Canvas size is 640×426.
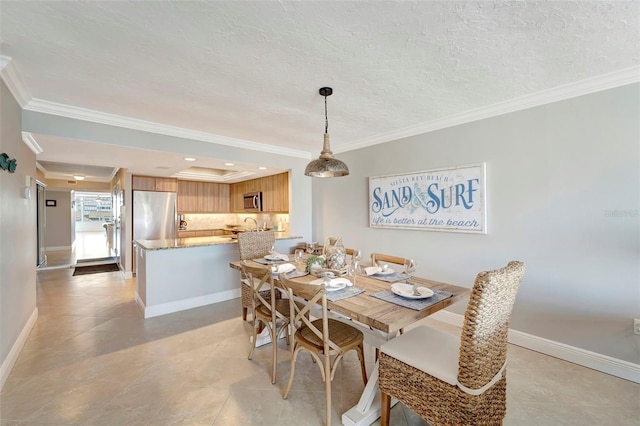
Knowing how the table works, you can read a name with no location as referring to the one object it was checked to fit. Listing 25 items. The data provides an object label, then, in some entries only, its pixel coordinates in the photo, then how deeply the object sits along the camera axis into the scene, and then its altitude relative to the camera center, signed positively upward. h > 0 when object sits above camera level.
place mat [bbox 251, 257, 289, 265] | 2.93 -0.53
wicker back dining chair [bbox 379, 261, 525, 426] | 1.31 -0.85
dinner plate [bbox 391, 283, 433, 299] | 1.82 -0.56
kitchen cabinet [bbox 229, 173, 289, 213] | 5.14 +0.48
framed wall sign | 2.99 +0.14
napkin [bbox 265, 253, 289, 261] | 3.06 -0.50
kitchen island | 3.50 -0.84
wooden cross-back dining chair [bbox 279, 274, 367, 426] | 1.68 -0.88
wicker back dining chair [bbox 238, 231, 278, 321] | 3.17 -0.43
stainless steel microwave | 5.86 +0.27
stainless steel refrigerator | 5.60 +0.00
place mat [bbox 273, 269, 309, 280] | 2.37 -0.55
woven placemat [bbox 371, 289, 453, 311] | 1.72 -0.59
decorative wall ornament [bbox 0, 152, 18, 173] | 2.05 +0.43
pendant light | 2.38 +0.42
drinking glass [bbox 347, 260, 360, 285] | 2.23 -0.49
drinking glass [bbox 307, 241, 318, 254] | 4.36 -0.58
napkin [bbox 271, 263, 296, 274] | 2.45 -0.51
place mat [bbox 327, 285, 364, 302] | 1.85 -0.58
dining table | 1.54 -0.60
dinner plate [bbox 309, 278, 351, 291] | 1.98 -0.54
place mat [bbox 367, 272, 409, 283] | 2.31 -0.58
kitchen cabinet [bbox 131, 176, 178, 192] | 5.62 +0.68
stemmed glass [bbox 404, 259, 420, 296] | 2.06 -0.43
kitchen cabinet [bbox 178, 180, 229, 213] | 6.57 +0.45
